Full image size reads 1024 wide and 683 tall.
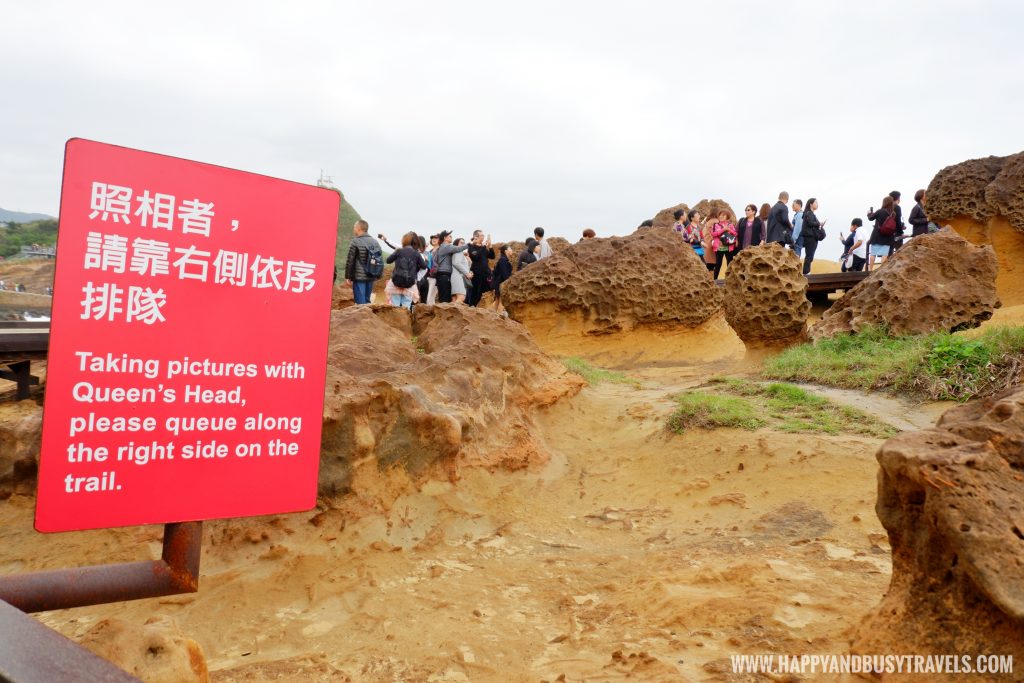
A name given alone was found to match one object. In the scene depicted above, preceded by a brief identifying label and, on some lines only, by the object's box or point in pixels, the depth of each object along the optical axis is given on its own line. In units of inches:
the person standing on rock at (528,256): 476.4
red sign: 65.1
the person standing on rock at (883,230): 446.0
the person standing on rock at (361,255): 322.0
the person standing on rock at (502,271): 501.4
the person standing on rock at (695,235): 506.3
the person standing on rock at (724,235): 471.1
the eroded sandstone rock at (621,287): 418.3
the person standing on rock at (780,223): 443.5
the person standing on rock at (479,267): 445.1
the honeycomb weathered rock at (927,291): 297.3
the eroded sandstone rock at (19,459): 153.2
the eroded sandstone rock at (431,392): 159.6
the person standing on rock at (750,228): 452.4
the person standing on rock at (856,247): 540.4
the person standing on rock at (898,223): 442.6
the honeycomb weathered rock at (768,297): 335.6
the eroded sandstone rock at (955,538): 82.0
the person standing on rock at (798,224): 467.8
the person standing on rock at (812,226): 464.8
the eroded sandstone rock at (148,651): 73.8
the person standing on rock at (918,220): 453.7
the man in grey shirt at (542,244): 456.8
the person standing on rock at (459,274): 383.6
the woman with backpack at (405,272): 333.4
